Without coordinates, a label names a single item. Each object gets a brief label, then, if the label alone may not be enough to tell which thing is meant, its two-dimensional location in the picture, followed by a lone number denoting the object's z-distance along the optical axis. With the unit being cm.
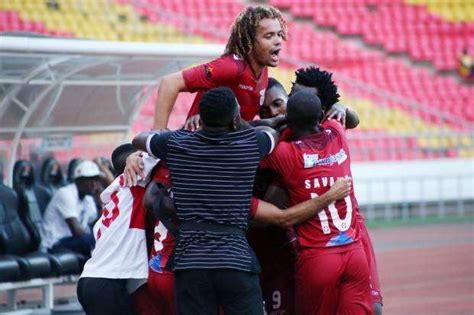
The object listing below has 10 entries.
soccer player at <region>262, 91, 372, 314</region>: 1448
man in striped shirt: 1341
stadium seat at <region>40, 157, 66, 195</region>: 2720
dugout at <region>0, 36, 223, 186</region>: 2378
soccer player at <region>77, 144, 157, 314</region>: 1498
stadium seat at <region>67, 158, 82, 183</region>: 2741
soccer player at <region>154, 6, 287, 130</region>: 1507
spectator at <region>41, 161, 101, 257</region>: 2547
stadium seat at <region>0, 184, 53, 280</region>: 2392
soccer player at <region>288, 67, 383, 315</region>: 1552
